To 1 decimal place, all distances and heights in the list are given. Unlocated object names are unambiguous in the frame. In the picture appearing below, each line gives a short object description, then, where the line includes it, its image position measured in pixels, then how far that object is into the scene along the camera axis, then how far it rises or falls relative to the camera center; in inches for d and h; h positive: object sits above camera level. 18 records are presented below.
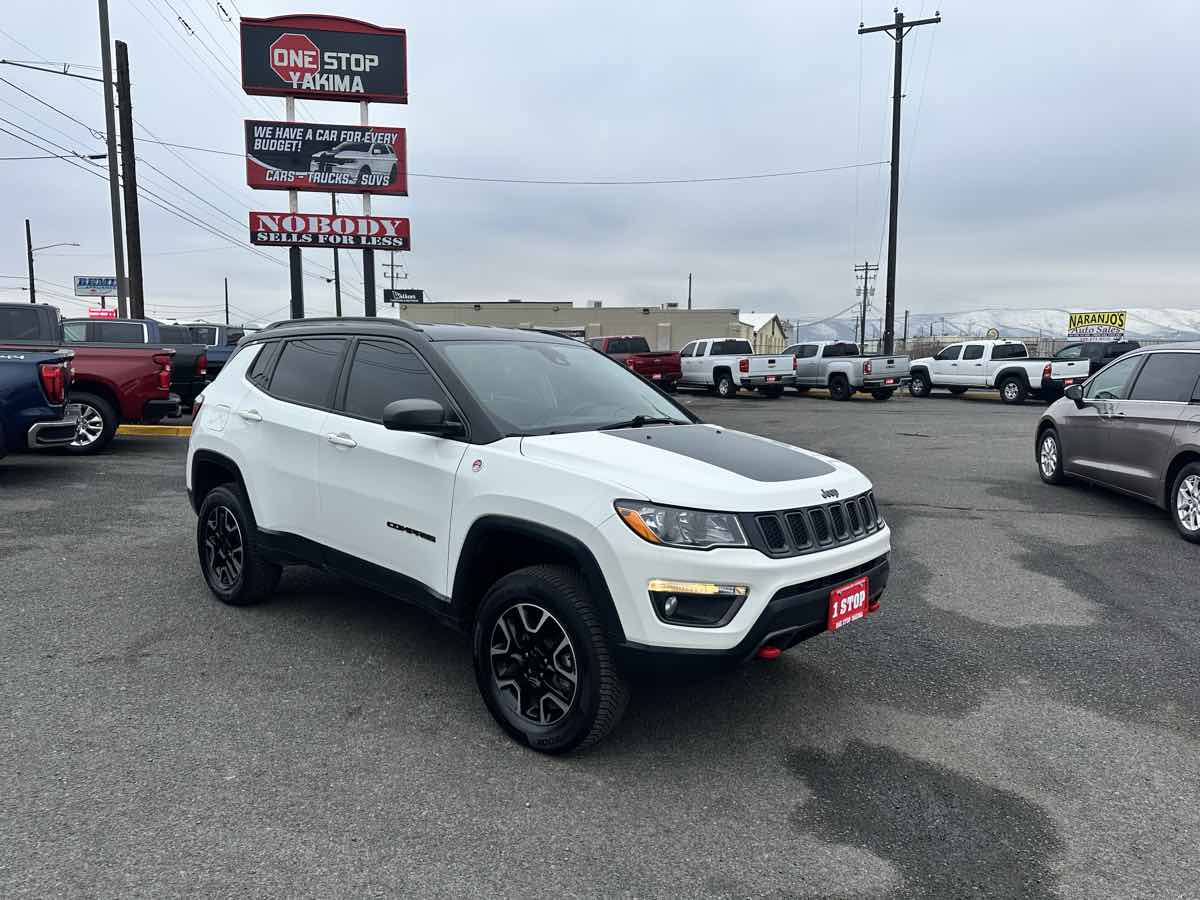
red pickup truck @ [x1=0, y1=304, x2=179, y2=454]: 431.8 -23.8
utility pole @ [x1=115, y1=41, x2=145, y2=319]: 856.9 +190.2
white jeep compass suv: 116.4 -26.9
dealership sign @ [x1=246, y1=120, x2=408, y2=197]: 837.8 +202.6
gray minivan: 276.8 -28.6
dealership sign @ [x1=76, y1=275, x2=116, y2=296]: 2640.3 +204.7
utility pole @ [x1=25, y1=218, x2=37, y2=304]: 2044.8 +231.2
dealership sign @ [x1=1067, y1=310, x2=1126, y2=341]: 1400.1 +54.1
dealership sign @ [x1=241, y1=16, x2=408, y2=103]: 826.2 +303.3
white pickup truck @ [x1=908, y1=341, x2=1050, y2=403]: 929.5 -19.6
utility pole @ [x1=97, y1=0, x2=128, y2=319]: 850.8 +186.7
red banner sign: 839.7 +125.5
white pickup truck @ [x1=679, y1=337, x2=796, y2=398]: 989.2 -19.9
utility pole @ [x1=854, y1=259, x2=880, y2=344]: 2839.3 +236.7
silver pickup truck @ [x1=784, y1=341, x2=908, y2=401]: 967.6 -22.0
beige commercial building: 2588.6 +108.8
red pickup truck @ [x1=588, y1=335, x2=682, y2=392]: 1006.4 -8.3
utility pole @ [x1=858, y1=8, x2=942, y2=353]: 1088.2 +265.1
